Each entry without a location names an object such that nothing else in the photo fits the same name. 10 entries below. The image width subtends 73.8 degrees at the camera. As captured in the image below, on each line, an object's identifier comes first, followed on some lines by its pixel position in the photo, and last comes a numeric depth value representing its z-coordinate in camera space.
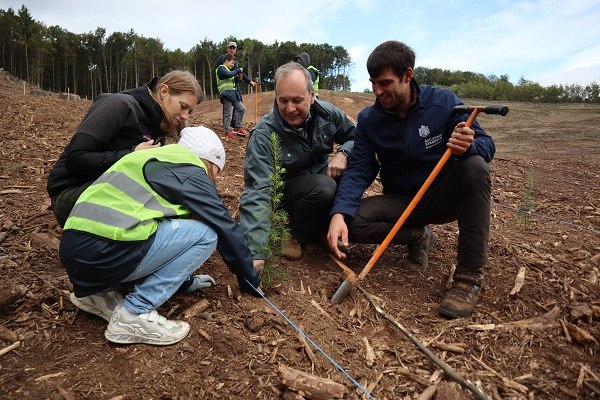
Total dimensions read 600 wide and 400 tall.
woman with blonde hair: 2.64
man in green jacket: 2.85
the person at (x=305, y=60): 7.98
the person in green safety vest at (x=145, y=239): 1.98
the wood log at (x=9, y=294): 2.31
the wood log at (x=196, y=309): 2.37
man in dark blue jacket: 2.67
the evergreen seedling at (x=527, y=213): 4.31
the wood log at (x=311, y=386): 1.85
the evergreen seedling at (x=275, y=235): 2.75
